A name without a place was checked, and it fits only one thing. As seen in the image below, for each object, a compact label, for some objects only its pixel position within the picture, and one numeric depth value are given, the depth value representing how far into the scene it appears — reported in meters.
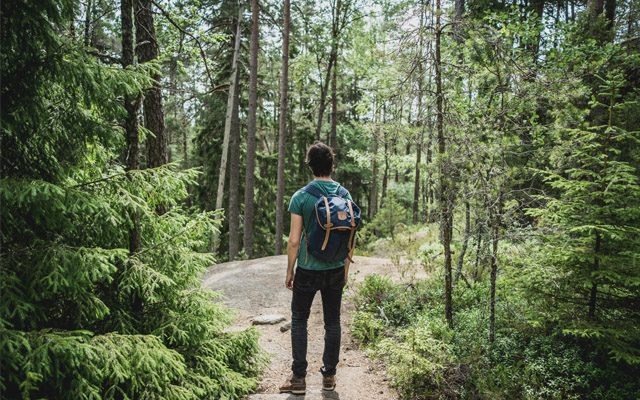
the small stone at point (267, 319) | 7.50
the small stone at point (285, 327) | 6.97
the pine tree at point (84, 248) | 2.56
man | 3.86
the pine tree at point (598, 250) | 4.44
